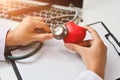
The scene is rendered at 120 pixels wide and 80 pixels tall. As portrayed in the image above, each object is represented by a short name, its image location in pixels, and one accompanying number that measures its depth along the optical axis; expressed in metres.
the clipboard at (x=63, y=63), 0.62
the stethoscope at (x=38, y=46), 0.66
